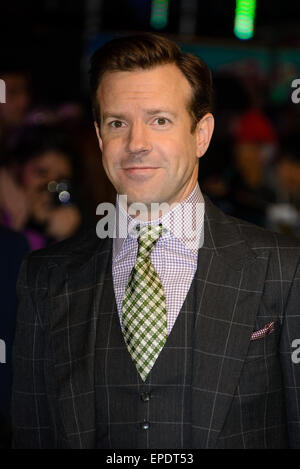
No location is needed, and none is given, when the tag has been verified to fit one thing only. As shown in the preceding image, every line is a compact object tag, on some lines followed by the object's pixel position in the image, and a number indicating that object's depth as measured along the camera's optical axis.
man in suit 2.16
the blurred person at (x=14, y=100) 5.34
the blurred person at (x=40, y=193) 4.04
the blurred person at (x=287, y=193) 5.27
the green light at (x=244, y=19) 5.63
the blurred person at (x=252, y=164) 4.52
